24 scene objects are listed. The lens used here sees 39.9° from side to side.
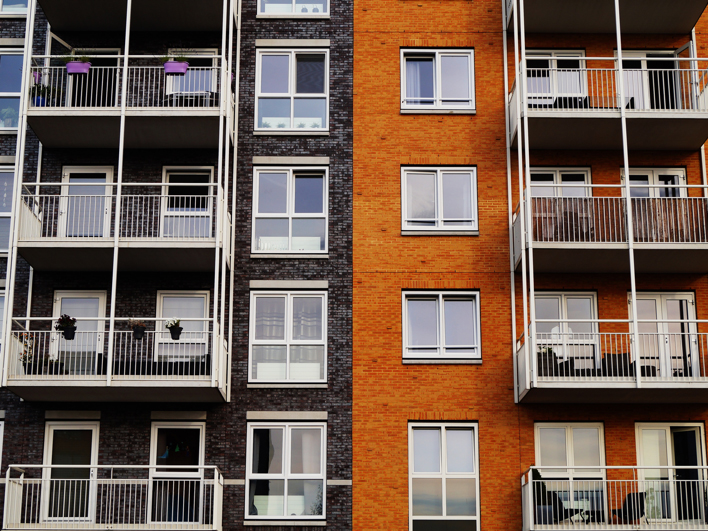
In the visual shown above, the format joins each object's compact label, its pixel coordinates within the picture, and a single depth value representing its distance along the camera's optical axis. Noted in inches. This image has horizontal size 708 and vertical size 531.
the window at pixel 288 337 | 773.3
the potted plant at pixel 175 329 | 735.7
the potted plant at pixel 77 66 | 797.2
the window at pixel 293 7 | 864.9
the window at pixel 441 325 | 777.6
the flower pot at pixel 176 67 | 794.8
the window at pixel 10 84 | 843.4
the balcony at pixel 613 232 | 749.9
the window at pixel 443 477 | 737.6
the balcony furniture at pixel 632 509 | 704.4
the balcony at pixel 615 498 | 701.3
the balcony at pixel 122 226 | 744.3
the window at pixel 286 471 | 741.9
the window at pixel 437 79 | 839.1
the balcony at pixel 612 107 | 778.2
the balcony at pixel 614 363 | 713.0
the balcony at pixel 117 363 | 709.9
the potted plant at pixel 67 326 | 733.9
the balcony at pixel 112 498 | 701.3
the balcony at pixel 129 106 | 773.9
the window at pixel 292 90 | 834.8
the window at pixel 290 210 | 804.6
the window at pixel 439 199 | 807.7
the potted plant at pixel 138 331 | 730.8
